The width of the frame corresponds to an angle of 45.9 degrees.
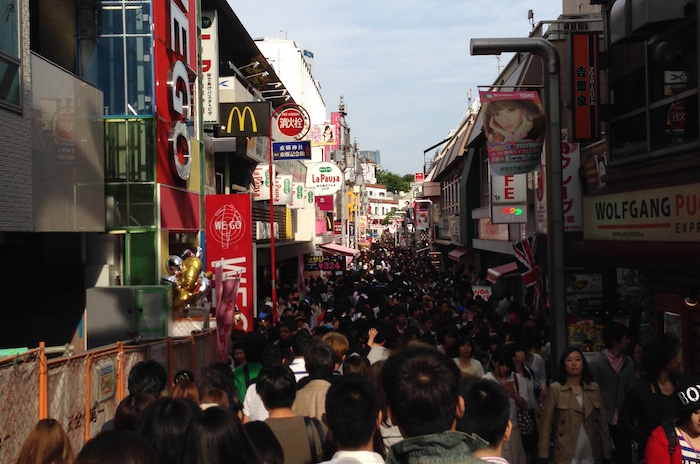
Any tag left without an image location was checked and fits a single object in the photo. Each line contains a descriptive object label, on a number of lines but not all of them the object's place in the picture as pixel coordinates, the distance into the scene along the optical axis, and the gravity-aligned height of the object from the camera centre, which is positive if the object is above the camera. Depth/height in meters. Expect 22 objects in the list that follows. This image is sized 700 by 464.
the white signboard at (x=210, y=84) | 19.45 +3.46
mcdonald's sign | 20.66 +2.79
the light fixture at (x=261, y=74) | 27.58 +5.25
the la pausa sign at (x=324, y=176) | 34.88 +2.23
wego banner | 17.17 -0.12
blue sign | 22.97 +2.22
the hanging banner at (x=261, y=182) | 26.14 +1.53
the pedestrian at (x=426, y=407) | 3.28 -0.76
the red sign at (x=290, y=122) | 24.34 +3.17
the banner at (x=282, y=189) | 26.98 +1.34
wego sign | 14.73 +2.62
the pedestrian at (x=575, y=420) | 6.93 -1.64
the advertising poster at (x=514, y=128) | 11.32 +1.36
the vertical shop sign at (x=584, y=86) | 11.97 +2.04
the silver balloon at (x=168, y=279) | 14.52 -0.83
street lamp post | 9.60 +0.21
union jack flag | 15.11 -0.76
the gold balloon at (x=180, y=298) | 14.63 -1.18
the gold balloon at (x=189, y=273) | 14.72 -0.74
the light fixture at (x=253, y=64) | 26.31 +5.38
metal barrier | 6.20 -1.38
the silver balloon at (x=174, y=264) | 14.62 -0.58
